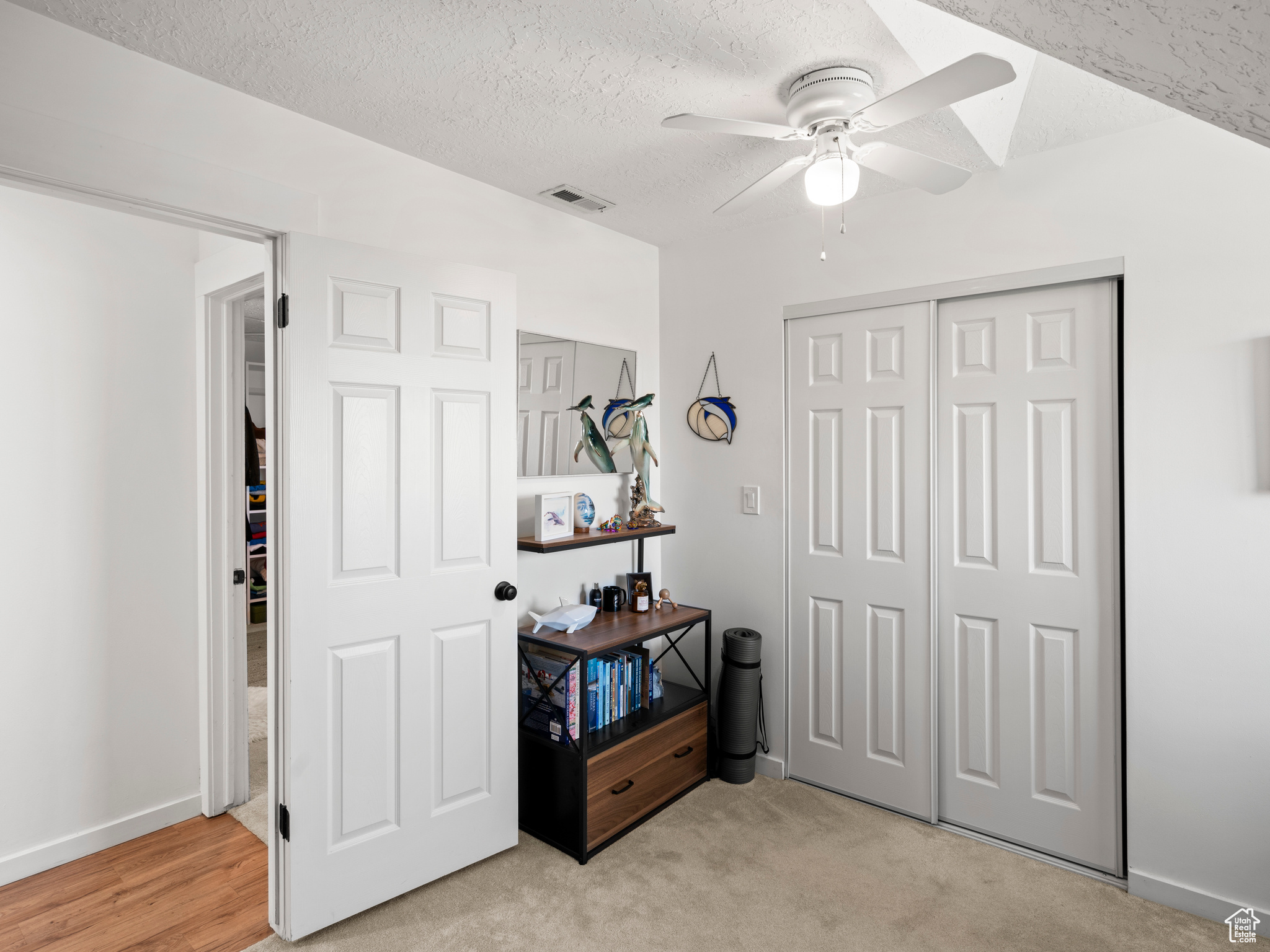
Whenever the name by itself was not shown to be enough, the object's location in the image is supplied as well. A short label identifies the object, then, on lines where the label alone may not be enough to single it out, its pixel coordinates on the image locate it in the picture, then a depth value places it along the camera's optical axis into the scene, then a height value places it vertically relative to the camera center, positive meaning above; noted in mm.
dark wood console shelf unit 2367 -1042
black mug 2934 -516
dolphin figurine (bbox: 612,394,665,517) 3040 +138
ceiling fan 1550 +822
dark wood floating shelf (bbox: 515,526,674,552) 2557 -245
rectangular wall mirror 2689 +336
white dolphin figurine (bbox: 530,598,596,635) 2617 -538
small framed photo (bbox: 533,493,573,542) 2604 -150
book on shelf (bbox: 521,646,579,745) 2408 -791
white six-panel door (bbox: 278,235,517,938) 1967 -295
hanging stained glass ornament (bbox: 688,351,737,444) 3080 +261
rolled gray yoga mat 2881 -953
